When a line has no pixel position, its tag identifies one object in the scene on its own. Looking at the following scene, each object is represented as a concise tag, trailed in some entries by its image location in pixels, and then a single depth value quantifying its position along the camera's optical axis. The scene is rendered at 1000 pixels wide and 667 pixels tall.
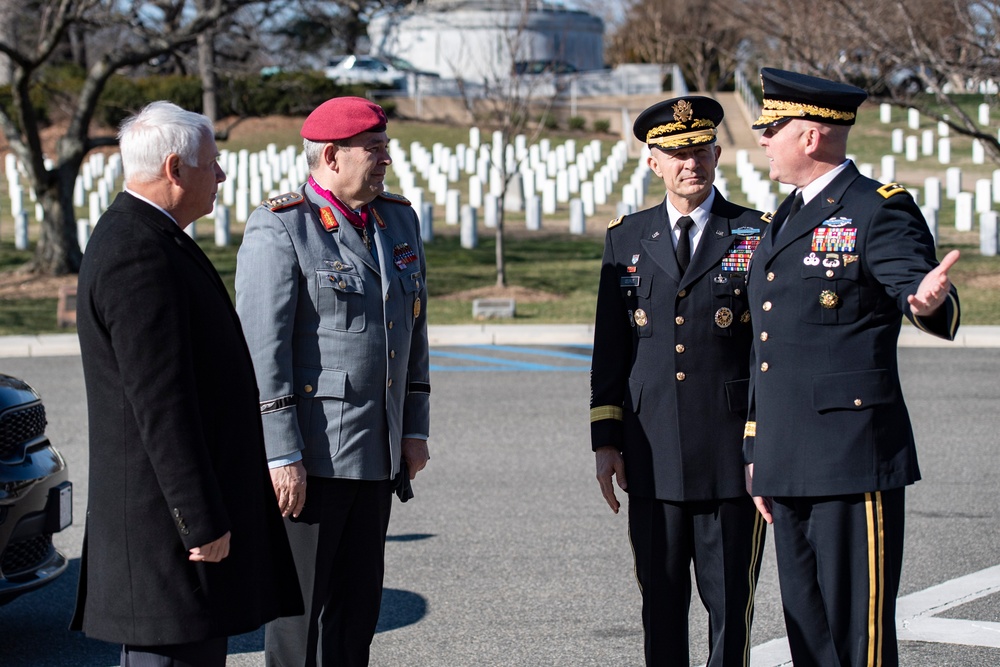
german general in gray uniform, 3.82
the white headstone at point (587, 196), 27.94
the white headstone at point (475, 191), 28.05
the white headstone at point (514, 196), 27.52
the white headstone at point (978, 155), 35.34
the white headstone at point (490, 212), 24.06
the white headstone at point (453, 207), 26.00
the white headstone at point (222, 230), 23.47
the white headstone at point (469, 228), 22.47
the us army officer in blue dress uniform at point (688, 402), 4.05
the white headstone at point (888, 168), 30.31
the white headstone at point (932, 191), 24.11
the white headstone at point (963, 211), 22.58
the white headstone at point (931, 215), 20.69
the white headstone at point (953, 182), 27.78
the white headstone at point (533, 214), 24.91
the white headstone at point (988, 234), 20.06
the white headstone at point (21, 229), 23.89
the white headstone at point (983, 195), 24.45
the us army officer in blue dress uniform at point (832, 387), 3.64
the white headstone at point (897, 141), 38.31
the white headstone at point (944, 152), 35.69
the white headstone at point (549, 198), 27.70
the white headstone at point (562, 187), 29.20
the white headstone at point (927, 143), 37.22
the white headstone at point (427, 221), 22.89
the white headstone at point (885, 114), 45.34
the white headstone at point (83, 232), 22.06
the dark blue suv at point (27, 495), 4.75
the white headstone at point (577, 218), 24.03
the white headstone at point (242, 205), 28.19
